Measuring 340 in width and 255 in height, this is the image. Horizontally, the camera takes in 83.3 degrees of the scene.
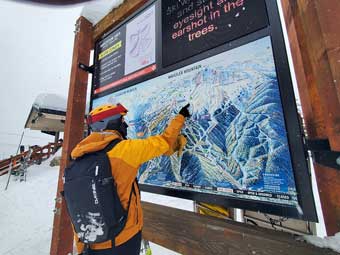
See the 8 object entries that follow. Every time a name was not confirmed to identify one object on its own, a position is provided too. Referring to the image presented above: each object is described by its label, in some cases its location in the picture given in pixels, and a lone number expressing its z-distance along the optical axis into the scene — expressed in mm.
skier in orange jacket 1178
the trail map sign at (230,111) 971
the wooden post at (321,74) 723
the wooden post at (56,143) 13114
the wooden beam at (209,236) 935
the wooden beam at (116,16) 2114
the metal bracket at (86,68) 2458
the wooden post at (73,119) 2023
